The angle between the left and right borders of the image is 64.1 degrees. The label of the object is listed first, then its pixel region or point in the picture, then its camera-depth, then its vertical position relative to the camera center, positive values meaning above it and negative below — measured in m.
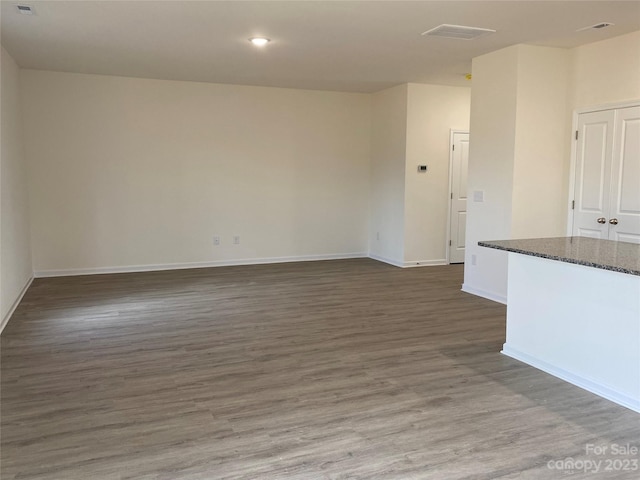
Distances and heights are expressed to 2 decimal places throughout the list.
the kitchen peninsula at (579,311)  3.03 -0.89
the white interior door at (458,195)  7.77 -0.30
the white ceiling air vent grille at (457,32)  4.53 +1.30
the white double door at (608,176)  4.84 +0.00
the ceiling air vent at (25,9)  3.96 +1.30
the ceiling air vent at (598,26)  4.46 +1.32
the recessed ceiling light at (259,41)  4.88 +1.30
